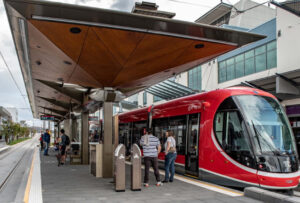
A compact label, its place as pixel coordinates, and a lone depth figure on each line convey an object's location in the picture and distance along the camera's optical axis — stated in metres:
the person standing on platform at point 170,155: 9.44
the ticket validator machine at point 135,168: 8.00
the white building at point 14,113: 127.25
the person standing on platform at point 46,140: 21.49
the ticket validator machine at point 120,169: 7.83
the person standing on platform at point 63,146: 14.96
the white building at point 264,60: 18.08
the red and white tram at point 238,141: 8.52
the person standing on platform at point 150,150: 8.82
